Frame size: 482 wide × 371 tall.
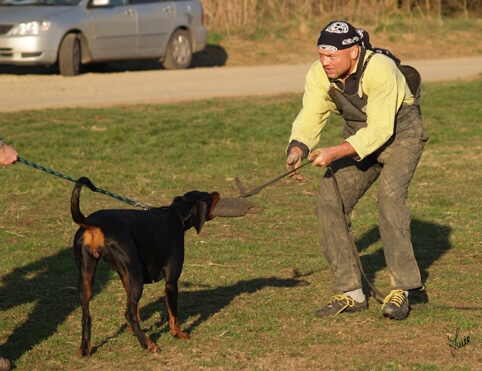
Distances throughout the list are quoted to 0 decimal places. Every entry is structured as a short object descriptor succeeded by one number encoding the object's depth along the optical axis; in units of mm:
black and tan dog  11227
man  12602
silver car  34437
